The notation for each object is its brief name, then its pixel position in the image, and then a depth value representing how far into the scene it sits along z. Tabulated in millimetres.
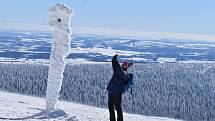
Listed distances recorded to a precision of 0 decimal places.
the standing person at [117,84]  13039
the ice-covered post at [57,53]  16750
